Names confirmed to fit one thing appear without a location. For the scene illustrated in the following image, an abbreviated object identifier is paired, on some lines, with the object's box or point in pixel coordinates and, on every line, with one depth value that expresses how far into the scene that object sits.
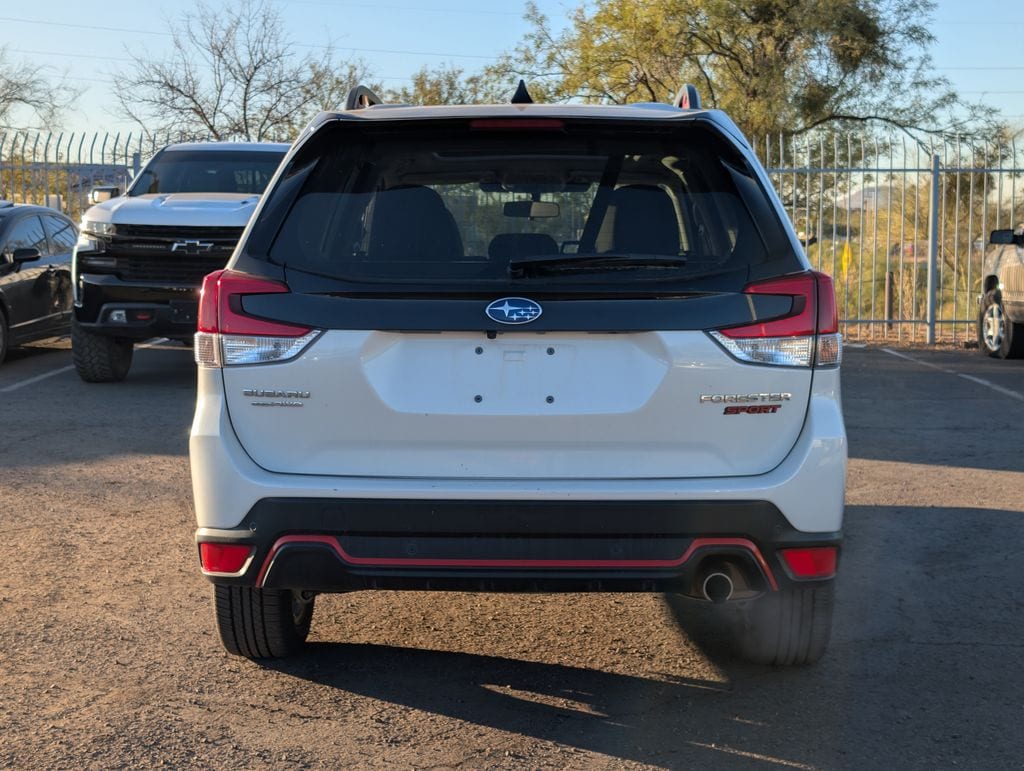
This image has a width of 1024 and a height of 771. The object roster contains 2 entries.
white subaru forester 3.63
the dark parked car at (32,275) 13.15
